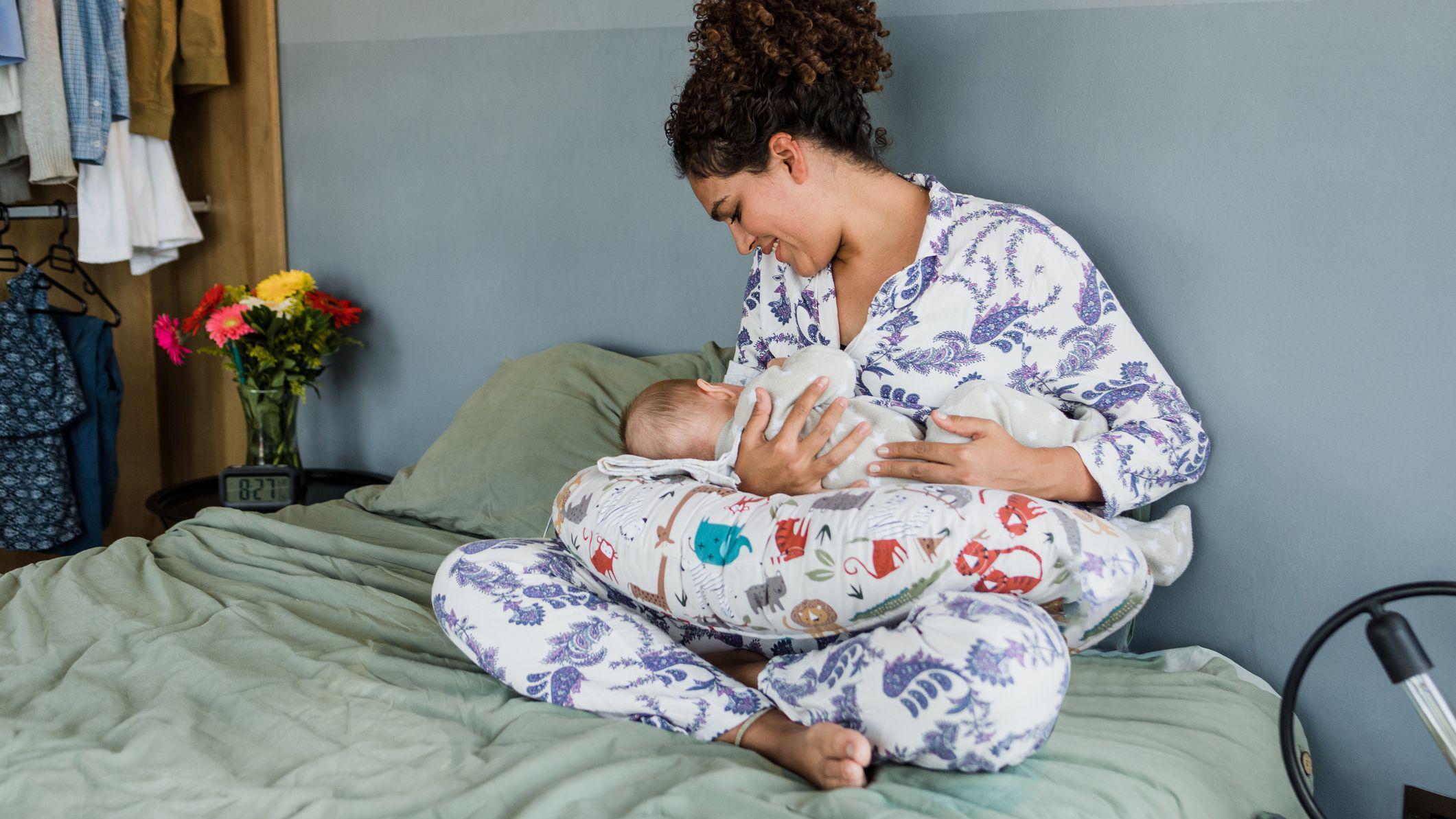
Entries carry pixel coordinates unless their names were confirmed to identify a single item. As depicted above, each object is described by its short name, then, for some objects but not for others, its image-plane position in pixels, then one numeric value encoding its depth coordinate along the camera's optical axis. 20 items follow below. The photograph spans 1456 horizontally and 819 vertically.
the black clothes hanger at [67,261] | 2.66
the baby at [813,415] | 1.24
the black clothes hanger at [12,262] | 2.57
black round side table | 2.41
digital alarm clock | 2.32
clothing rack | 2.57
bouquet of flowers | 2.29
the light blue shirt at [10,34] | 2.24
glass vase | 2.37
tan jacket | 2.60
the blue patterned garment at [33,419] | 2.47
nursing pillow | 0.97
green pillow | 1.80
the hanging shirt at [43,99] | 2.33
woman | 0.89
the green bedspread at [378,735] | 0.90
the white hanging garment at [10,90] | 2.32
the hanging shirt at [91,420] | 2.61
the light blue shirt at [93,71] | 2.39
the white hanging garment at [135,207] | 2.52
